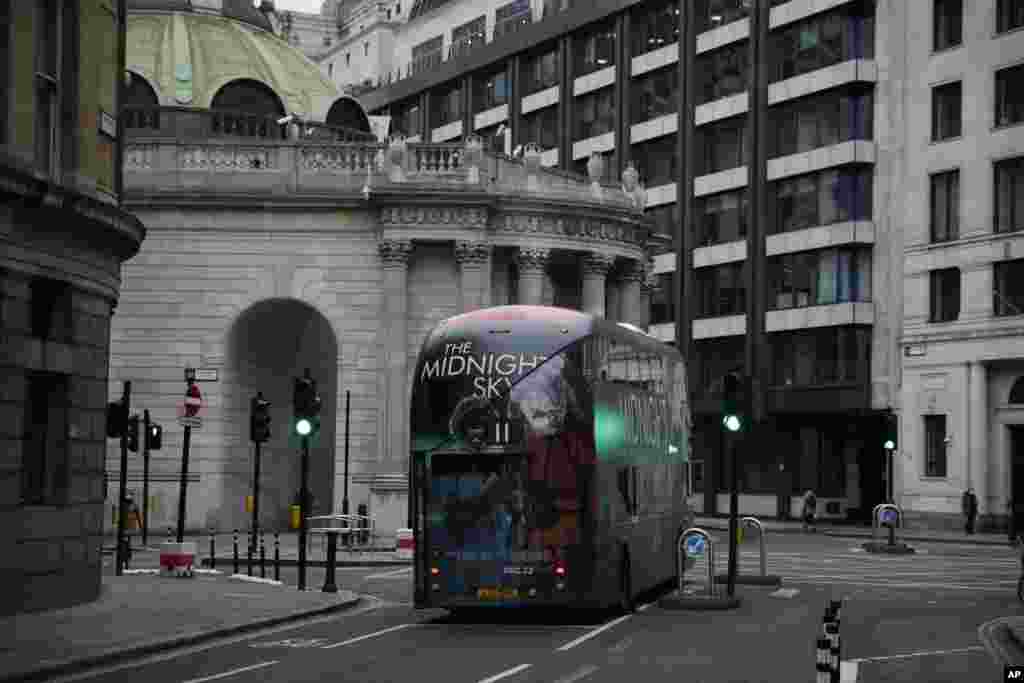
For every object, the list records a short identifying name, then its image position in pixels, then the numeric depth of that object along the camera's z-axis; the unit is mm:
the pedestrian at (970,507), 66188
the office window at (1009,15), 68812
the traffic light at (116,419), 34906
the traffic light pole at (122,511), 35875
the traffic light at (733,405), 32219
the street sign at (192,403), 38531
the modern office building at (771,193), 75438
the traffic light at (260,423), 38281
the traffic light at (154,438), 42250
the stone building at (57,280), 26109
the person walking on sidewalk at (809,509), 70125
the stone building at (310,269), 58375
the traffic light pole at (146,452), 42188
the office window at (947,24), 71875
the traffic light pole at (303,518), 33406
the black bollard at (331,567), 34156
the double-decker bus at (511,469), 27469
